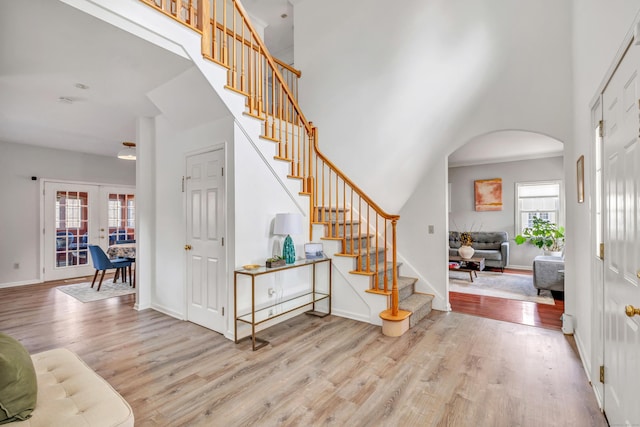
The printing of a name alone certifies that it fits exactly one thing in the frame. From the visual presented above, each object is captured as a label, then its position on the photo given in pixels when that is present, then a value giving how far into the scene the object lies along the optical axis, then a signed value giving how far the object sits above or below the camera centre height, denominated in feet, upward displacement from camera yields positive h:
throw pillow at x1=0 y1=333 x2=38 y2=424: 4.10 -2.33
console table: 10.23 -3.47
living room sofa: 23.52 -2.64
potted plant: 21.71 -1.76
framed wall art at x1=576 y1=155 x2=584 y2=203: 9.16 +1.01
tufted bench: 4.23 -2.75
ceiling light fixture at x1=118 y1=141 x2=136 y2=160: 16.51 +3.21
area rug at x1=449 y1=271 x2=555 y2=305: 16.39 -4.39
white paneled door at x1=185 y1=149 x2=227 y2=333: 11.21 -0.98
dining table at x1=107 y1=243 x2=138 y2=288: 19.04 -2.29
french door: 20.99 -0.55
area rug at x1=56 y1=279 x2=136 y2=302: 16.57 -4.32
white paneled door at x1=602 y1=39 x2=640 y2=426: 4.75 -0.49
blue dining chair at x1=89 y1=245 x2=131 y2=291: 17.88 -2.66
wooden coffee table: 20.74 -3.57
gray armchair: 15.74 -3.13
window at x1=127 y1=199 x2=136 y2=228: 25.16 +0.17
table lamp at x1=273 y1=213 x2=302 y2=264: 11.29 -0.54
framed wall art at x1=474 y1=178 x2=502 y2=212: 25.84 +1.51
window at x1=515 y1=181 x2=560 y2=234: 24.06 +0.78
